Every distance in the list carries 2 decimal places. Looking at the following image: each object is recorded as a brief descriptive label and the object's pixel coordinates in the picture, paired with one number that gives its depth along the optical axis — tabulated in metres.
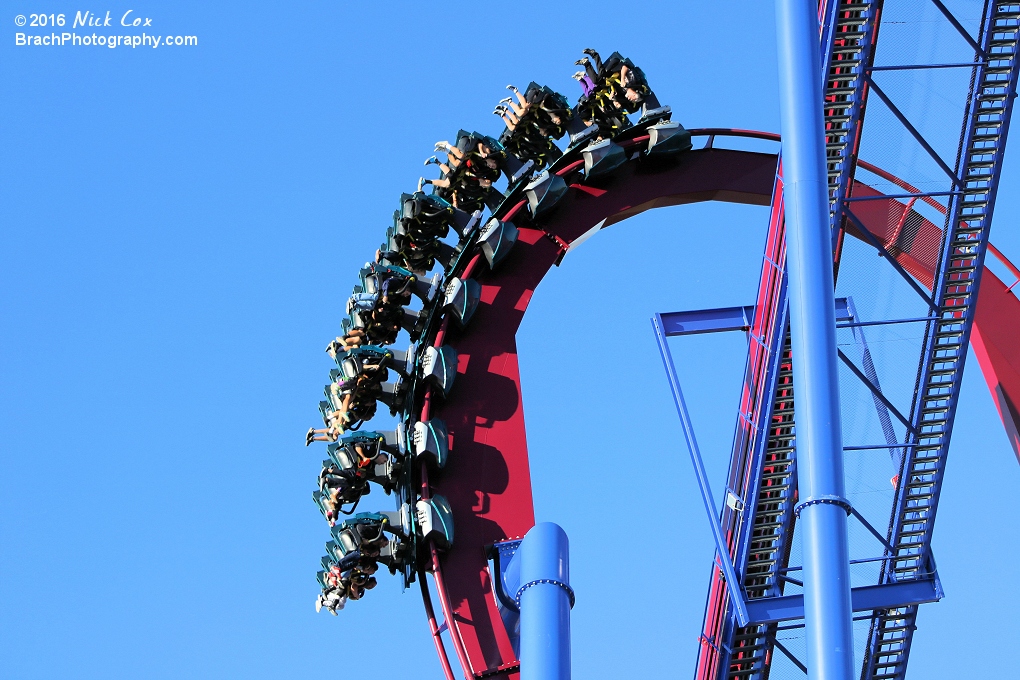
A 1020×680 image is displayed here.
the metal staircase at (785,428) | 18.77
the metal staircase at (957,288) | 18.56
